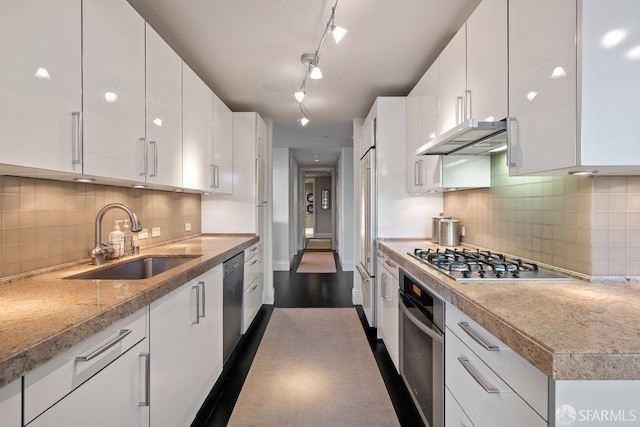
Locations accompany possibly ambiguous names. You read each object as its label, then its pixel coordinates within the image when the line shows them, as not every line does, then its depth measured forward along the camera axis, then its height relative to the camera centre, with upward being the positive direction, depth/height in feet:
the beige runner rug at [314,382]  6.49 -3.92
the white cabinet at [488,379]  2.86 -1.71
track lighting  6.08 +3.91
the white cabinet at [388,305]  7.78 -2.39
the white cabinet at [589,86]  3.45 +1.37
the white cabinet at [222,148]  10.39 +2.11
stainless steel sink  6.18 -1.11
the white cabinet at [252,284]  10.17 -2.40
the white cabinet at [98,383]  2.75 -1.65
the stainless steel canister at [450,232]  8.84 -0.51
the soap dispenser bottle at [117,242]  6.70 -0.59
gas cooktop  4.77 -0.88
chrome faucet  6.11 -0.32
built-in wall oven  4.99 -2.31
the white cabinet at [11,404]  2.39 -1.41
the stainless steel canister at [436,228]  9.35 -0.45
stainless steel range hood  4.99 +1.32
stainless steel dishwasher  8.09 -2.31
